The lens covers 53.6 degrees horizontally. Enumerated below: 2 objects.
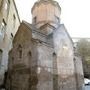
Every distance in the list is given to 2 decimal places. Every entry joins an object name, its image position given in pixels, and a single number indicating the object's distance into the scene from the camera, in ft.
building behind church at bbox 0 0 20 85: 33.60
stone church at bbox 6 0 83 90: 23.28
